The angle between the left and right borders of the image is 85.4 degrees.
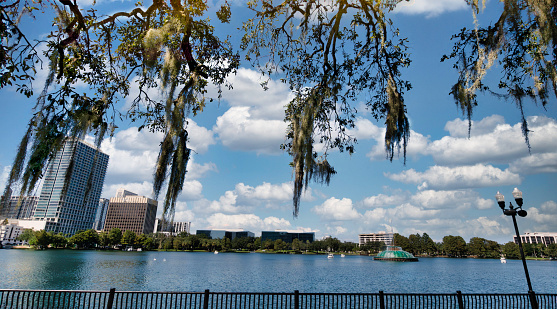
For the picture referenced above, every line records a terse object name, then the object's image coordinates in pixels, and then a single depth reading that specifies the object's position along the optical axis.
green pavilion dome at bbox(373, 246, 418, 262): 89.06
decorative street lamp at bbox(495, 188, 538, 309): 10.61
